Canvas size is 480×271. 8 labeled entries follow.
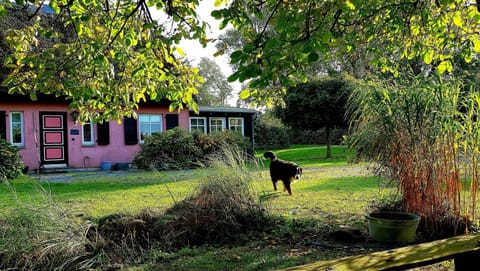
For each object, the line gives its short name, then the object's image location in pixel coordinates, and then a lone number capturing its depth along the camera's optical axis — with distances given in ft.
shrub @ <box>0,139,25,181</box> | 36.55
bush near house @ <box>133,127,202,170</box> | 45.98
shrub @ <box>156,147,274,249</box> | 15.33
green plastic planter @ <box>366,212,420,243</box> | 13.51
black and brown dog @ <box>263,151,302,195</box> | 24.94
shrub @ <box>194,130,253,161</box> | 49.16
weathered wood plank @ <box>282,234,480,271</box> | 6.36
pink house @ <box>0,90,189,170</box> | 45.06
